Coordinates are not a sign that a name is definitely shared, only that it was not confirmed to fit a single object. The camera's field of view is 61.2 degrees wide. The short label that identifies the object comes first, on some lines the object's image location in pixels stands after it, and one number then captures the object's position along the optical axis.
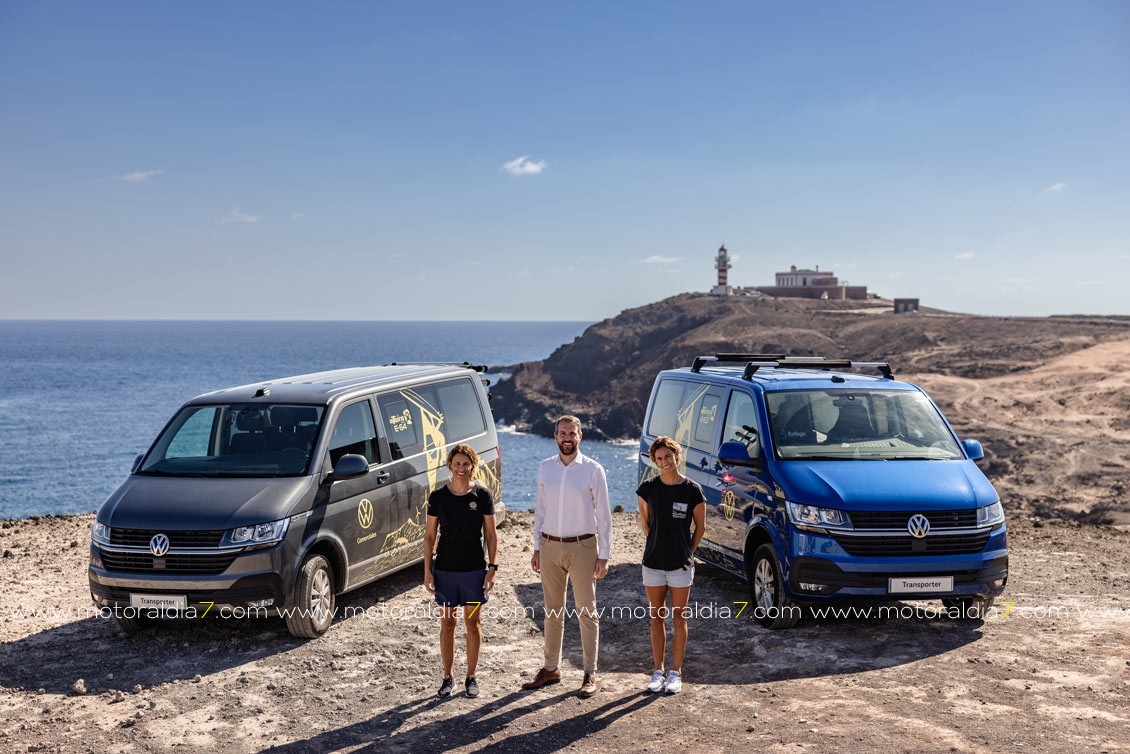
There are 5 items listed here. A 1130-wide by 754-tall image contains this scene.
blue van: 8.03
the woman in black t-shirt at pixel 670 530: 6.74
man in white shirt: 6.69
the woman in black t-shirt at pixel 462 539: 6.74
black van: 8.00
